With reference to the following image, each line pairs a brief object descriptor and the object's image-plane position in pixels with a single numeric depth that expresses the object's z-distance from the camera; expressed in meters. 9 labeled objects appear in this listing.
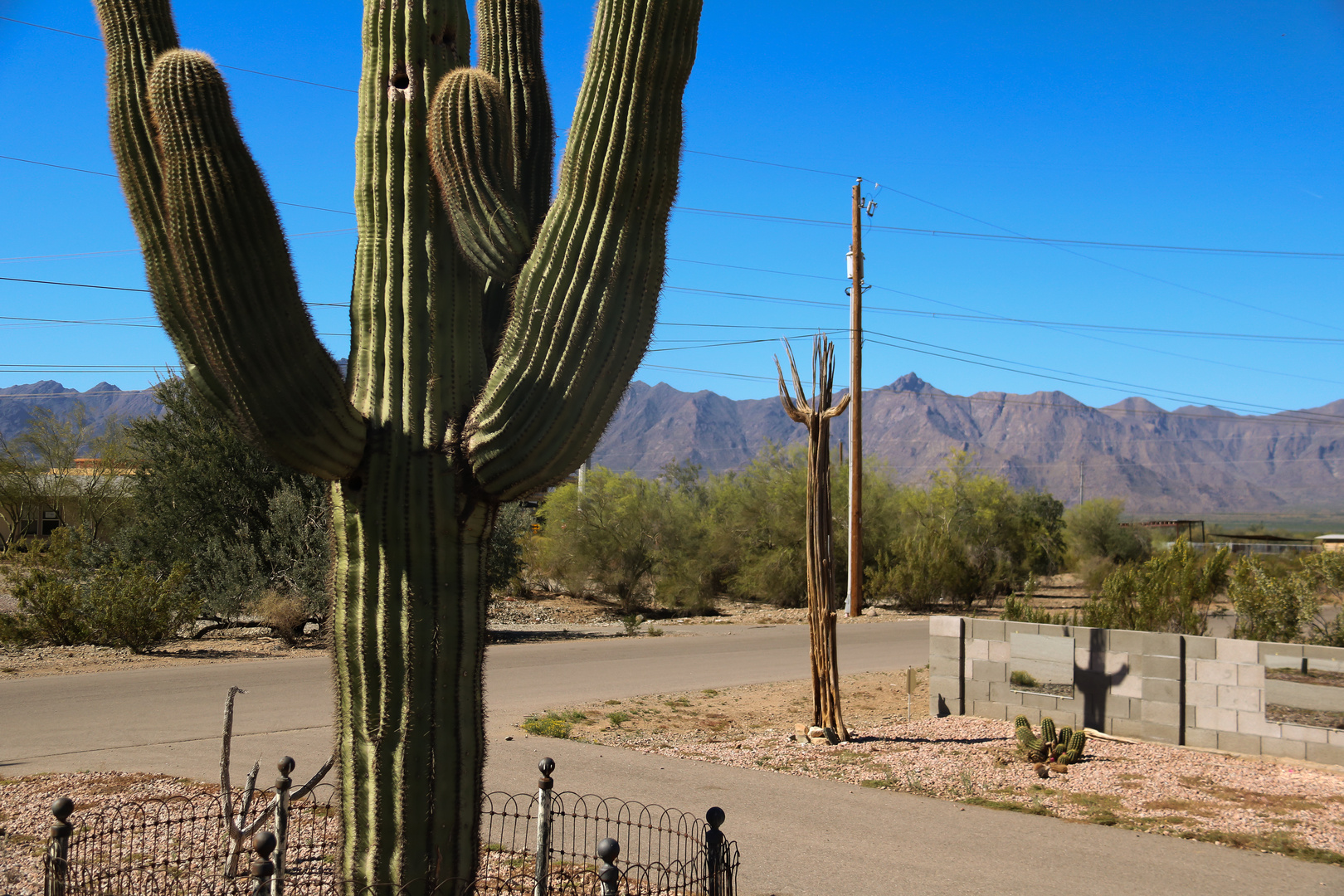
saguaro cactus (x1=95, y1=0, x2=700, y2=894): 4.08
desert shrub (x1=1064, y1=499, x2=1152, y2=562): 49.84
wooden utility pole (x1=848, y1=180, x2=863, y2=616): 25.86
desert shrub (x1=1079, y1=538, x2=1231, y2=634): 12.62
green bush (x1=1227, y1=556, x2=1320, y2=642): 11.66
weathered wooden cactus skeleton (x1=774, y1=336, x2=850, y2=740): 9.98
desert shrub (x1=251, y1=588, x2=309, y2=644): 18.17
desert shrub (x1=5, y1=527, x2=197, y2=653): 16.41
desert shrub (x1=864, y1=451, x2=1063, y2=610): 30.42
